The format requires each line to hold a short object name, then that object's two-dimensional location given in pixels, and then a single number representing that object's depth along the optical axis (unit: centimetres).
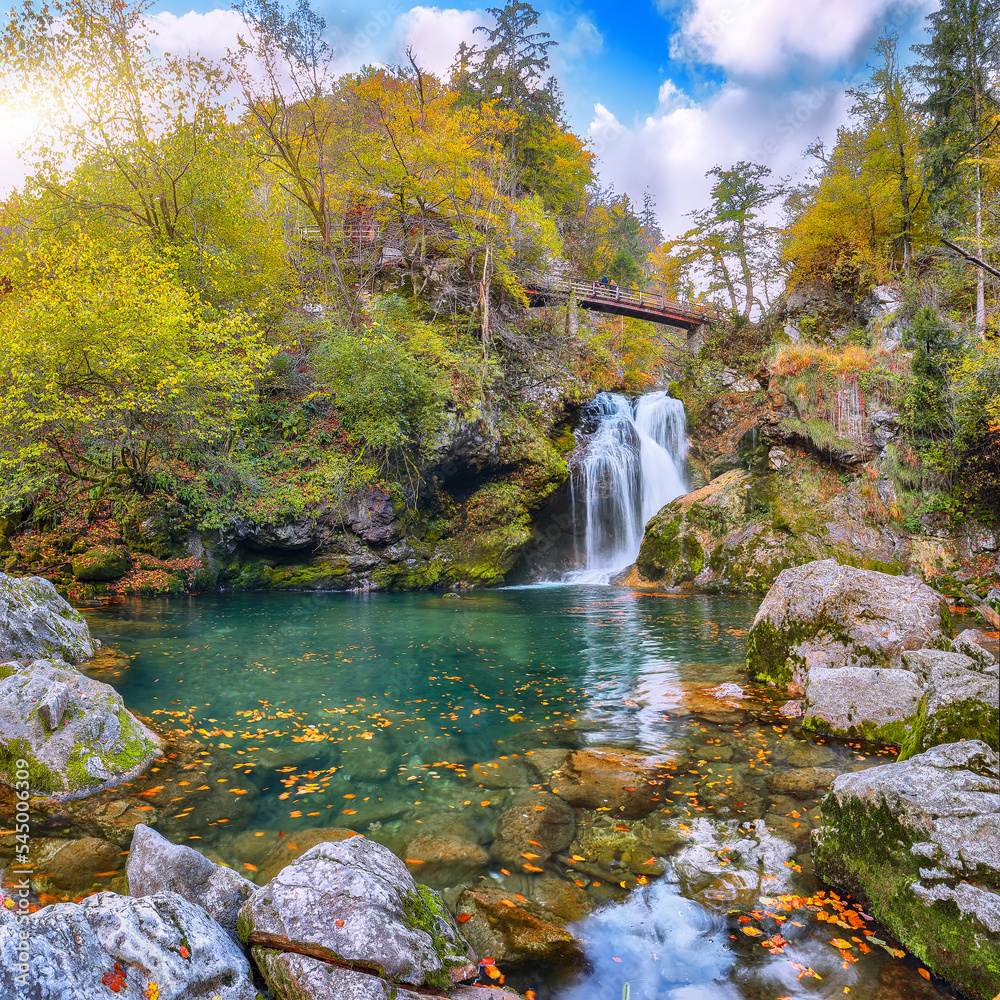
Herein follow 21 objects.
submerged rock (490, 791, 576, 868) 377
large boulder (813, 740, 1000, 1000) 256
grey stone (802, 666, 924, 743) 532
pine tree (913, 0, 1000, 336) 1639
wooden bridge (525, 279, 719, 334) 2622
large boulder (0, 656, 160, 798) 439
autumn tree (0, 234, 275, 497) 1117
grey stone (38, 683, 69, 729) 461
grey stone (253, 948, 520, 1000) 216
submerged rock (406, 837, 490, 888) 354
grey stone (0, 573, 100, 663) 636
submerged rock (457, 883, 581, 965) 290
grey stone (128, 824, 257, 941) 269
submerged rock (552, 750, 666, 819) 433
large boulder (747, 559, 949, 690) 645
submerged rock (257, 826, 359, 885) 354
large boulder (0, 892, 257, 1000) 177
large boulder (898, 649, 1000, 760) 371
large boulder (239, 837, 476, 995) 230
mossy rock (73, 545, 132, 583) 1352
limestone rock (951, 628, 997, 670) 463
